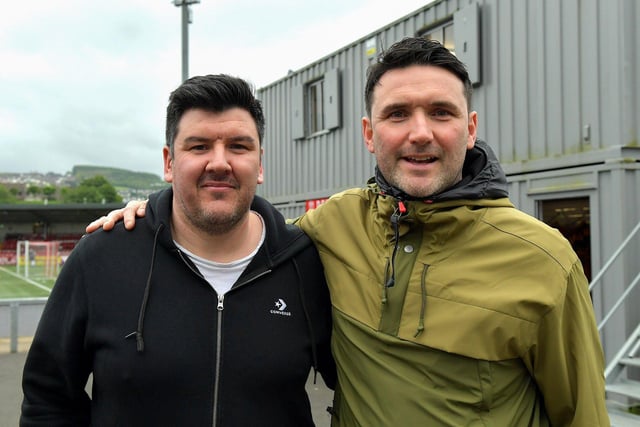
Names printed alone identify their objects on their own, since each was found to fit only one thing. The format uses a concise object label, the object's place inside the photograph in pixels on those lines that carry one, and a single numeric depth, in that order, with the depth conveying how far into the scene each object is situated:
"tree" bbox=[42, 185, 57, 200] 154.75
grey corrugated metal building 6.06
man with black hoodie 2.23
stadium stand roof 53.78
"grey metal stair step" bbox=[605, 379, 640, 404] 5.20
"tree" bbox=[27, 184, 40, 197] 170.76
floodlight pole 11.72
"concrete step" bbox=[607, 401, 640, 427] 5.06
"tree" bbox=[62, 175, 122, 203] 140.25
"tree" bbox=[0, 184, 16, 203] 156.74
